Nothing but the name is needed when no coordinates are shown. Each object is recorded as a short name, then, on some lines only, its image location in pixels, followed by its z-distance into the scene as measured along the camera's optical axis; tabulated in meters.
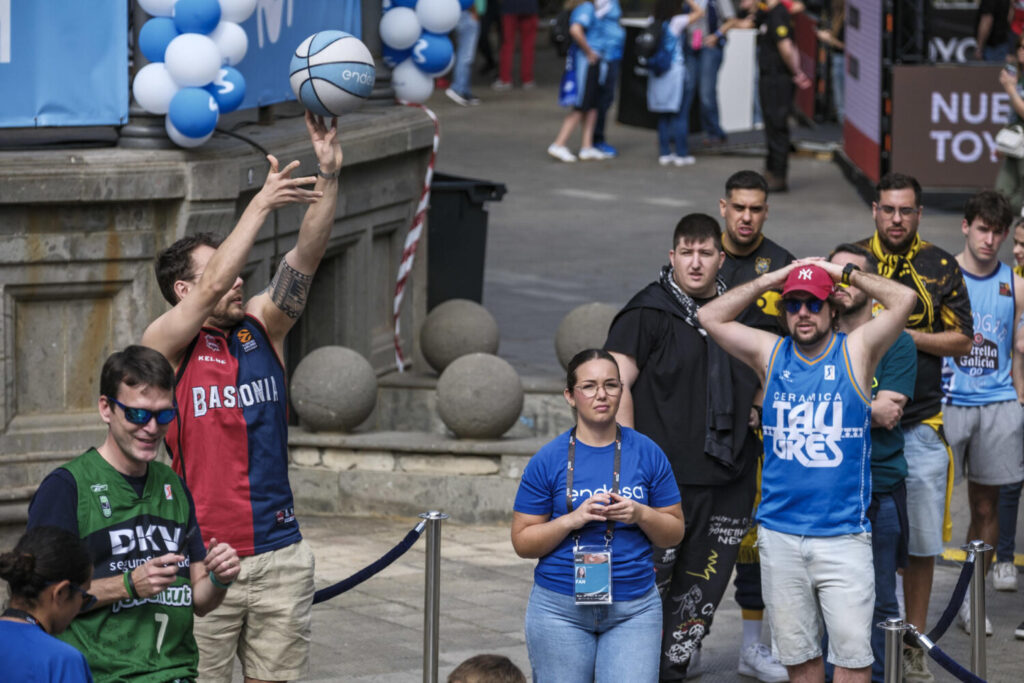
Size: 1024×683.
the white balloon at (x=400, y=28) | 22.64
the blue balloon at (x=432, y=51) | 22.94
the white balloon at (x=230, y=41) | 17.66
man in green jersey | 9.26
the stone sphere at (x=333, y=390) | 20.33
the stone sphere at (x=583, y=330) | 22.56
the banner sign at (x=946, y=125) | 35.34
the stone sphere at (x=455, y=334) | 23.22
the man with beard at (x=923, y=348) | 15.21
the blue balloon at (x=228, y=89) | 17.77
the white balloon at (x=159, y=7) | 17.42
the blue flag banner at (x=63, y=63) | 17.59
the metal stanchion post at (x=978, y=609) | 13.14
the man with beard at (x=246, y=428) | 11.18
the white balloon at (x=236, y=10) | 17.66
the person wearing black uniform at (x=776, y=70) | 39.53
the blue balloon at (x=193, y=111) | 17.45
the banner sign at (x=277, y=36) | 20.03
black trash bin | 25.70
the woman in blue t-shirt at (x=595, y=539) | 11.55
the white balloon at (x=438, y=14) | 22.64
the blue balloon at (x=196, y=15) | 17.30
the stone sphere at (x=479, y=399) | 20.05
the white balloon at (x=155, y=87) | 17.55
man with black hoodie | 13.92
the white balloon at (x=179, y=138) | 17.83
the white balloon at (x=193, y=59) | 17.17
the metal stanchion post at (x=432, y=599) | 12.83
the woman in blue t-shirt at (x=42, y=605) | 8.08
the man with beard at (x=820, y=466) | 12.77
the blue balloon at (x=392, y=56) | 23.34
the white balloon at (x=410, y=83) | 23.45
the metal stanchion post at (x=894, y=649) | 11.09
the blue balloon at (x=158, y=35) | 17.44
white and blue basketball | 15.30
